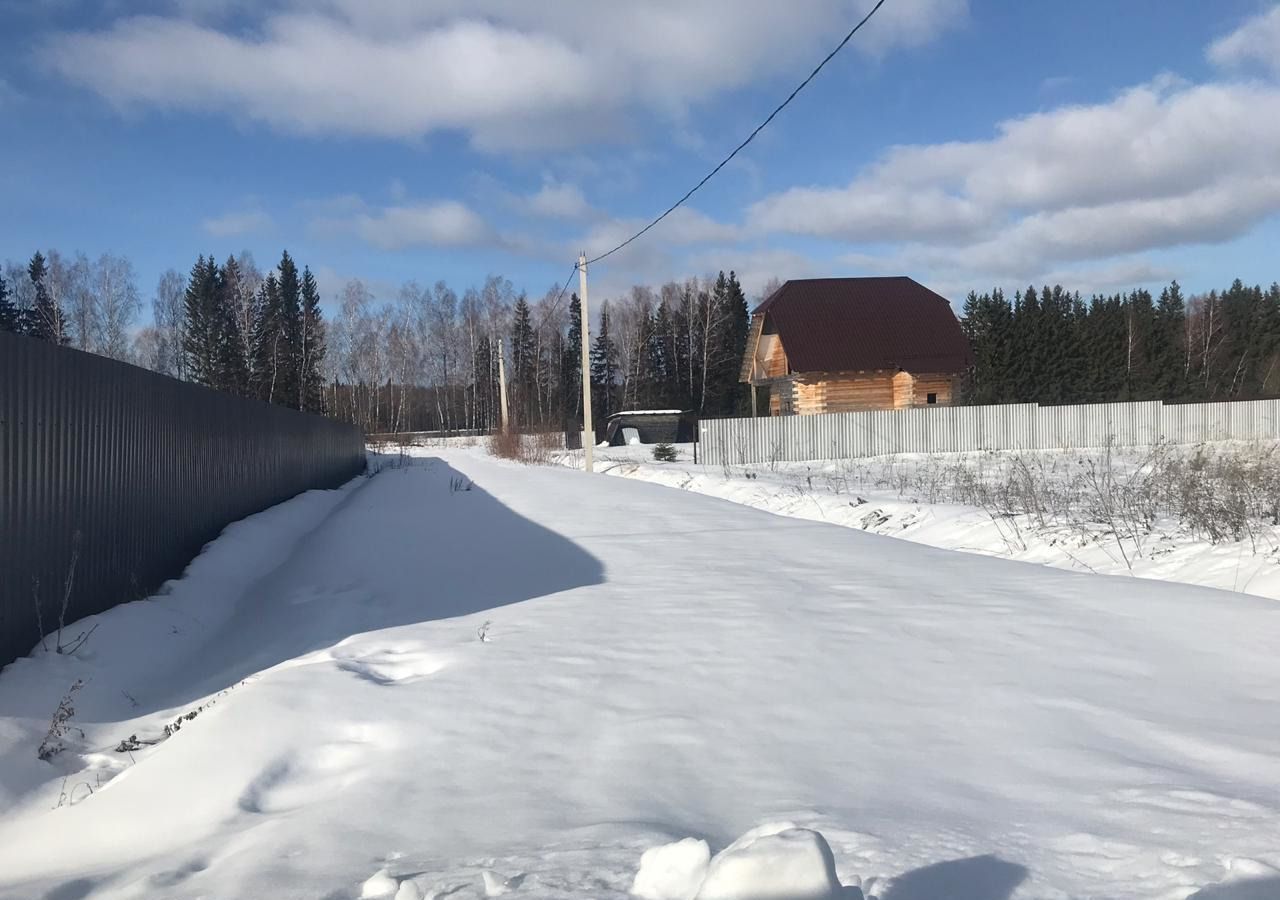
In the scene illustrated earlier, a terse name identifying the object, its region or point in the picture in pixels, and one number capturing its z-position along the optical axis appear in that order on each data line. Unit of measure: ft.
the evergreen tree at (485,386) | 214.90
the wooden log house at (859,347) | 112.47
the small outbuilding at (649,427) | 145.59
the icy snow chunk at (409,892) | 7.19
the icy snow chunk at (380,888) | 7.39
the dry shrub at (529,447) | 108.55
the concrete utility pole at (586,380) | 83.10
